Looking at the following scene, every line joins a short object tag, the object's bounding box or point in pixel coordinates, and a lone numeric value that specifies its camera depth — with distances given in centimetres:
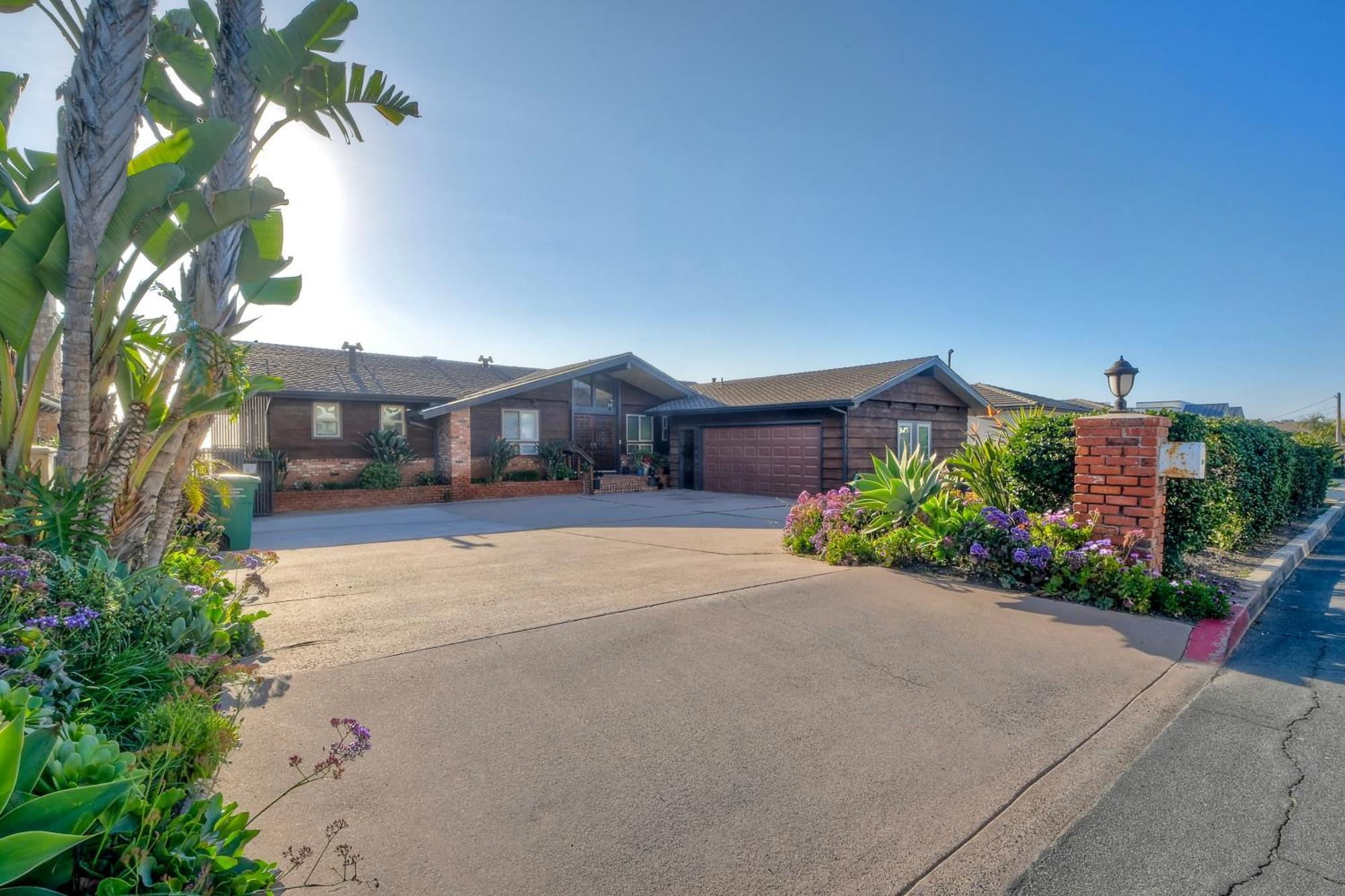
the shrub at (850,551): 757
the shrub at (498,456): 1900
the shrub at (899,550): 723
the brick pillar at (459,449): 1805
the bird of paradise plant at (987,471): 751
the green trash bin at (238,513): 993
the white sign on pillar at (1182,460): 590
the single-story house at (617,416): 1719
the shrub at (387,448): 1806
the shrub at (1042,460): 698
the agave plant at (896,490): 780
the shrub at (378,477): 1736
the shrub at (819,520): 813
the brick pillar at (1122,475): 601
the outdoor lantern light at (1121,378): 654
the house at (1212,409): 3410
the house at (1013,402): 2303
